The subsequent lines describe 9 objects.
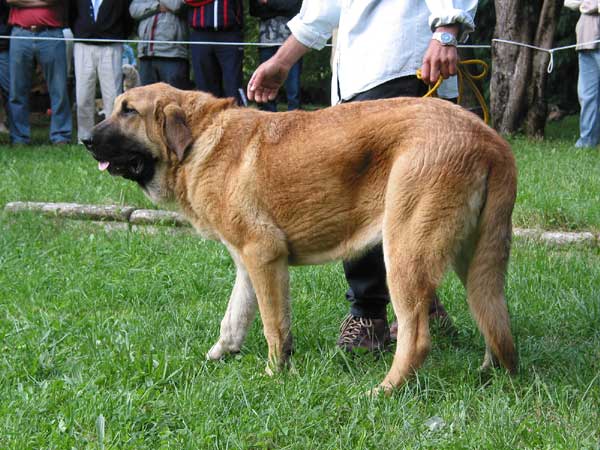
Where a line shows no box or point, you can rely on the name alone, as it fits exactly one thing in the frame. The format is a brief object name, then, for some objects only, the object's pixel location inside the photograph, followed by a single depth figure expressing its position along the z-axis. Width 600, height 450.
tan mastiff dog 3.80
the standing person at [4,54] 13.09
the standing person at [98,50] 12.41
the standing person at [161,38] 11.94
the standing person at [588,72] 12.05
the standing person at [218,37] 10.96
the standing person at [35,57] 12.34
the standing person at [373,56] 4.23
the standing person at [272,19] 11.32
